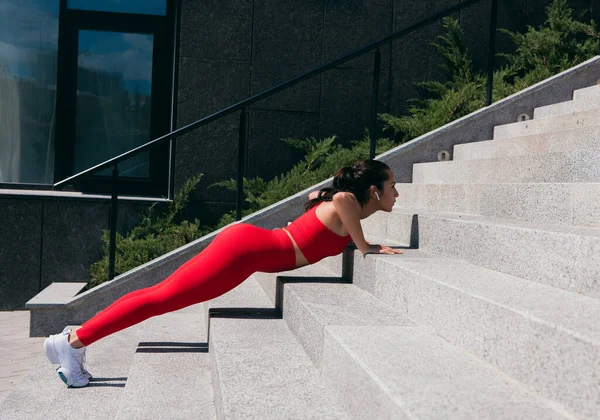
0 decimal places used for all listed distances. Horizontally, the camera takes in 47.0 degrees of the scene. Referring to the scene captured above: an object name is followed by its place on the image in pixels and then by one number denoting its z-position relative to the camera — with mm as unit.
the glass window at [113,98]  7828
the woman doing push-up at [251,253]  3574
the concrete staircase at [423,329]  1917
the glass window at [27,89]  7738
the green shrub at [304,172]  6754
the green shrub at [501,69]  6855
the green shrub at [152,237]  6285
